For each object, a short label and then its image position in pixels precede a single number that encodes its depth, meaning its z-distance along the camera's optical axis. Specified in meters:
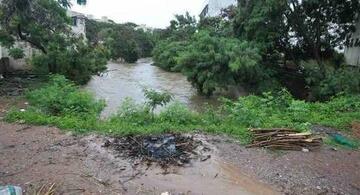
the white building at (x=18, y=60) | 19.61
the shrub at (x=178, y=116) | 8.38
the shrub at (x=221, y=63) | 16.02
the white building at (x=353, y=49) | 18.09
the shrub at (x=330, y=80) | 13.62
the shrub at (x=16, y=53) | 19.48
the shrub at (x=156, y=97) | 9.29
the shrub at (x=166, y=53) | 29.48
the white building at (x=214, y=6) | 35.94
